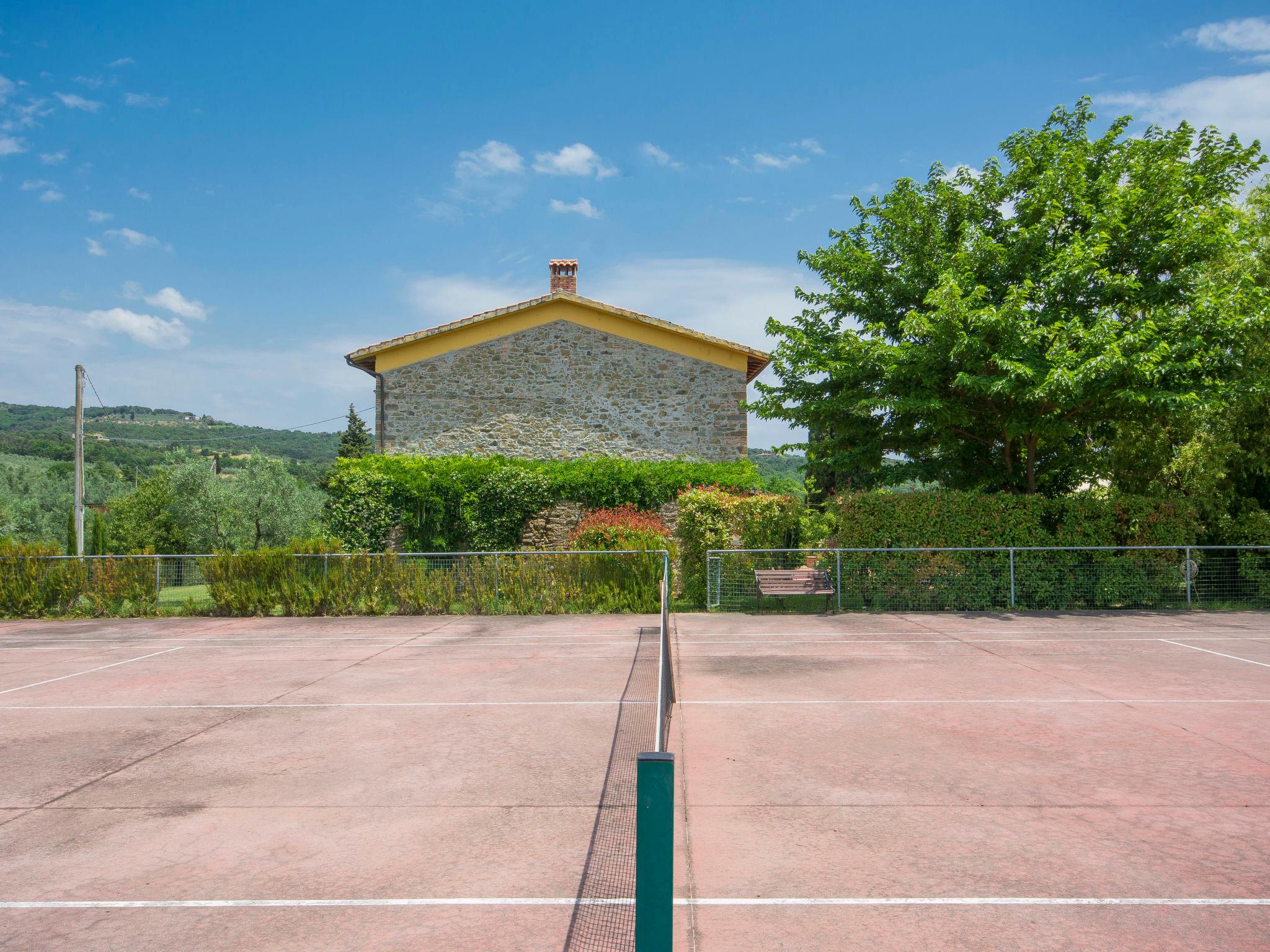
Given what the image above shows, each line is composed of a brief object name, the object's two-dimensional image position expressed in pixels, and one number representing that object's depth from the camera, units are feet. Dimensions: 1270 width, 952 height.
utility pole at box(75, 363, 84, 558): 100.01
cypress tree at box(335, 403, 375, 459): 206.28
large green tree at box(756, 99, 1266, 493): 49.73
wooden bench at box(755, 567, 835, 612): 52.80
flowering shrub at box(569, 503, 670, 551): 61.01
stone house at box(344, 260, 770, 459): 81.76
